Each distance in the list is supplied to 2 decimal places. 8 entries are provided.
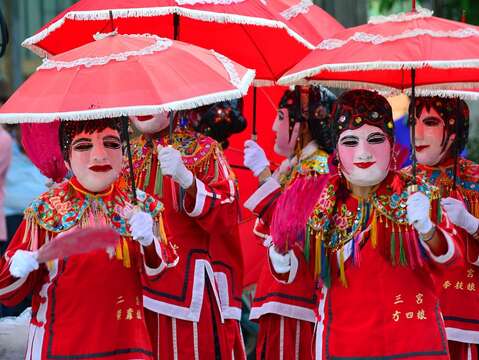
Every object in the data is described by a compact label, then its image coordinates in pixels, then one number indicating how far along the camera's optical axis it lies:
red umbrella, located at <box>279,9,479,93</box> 9.66
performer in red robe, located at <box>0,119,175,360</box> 9.64
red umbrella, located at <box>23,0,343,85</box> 11.73
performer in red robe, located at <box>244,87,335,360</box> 12.00
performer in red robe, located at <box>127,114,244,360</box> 11.58
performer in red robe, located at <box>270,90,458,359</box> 10.07
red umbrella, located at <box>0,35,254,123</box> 9.02
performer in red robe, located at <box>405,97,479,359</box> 11.90
